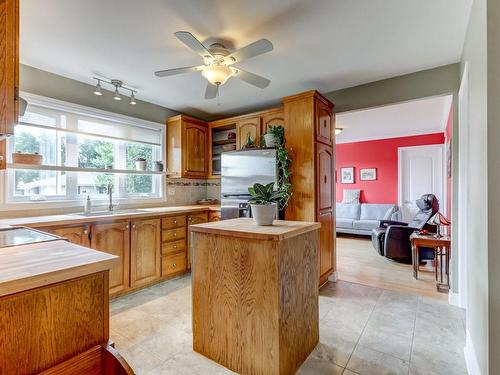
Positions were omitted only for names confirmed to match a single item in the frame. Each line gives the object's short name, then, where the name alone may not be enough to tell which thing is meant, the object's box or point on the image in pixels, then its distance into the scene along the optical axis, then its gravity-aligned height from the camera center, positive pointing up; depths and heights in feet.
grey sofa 19.38 -2.26
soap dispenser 10.16 -0.74
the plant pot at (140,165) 12.00 +1.04
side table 10.25 -2.54
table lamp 10.94 -1.52
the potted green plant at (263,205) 6.18 -0.42
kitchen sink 9.79 -0.99
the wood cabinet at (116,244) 8.85 -1.97
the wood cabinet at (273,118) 11.60 +3.12
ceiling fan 6.28 +3.32
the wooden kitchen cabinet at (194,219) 12.03 -1.53
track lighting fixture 9.83 +4.07
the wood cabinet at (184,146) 13.17 +2.14
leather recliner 13.39 -2.56
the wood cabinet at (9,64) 3.63 +1.76
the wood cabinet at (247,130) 12.37 +2.79
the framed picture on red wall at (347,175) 23.09 +1.05
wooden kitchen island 5.24 -2.35
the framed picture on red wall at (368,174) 21.91 +1.08
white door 19.36 +0.86
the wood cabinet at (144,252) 9.92 -2.52
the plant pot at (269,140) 10.94 +2.01
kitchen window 9.14 +1.46
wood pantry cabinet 10.01 +1.01
